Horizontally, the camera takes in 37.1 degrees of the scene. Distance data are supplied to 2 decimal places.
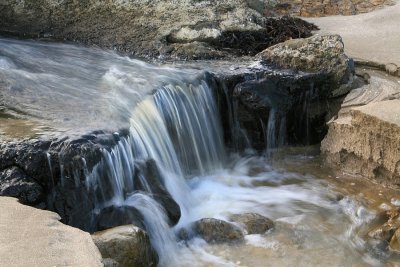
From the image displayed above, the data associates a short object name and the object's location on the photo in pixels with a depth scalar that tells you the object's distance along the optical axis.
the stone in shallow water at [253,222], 5.14
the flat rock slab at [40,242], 2.77
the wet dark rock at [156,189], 5.08
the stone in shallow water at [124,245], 3.91
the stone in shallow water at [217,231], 5.02
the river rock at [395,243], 4.88
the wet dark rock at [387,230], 5.02
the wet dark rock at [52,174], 4.18
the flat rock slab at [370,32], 7.86
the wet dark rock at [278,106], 6.62
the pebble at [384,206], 5.54
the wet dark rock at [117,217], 4.54
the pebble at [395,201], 5.60
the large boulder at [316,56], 6.86
